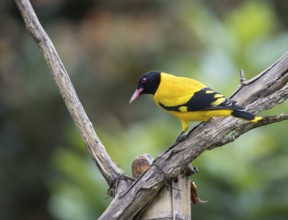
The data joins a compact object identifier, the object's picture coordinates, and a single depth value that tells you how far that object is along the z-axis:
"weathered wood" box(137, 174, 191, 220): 6.54
